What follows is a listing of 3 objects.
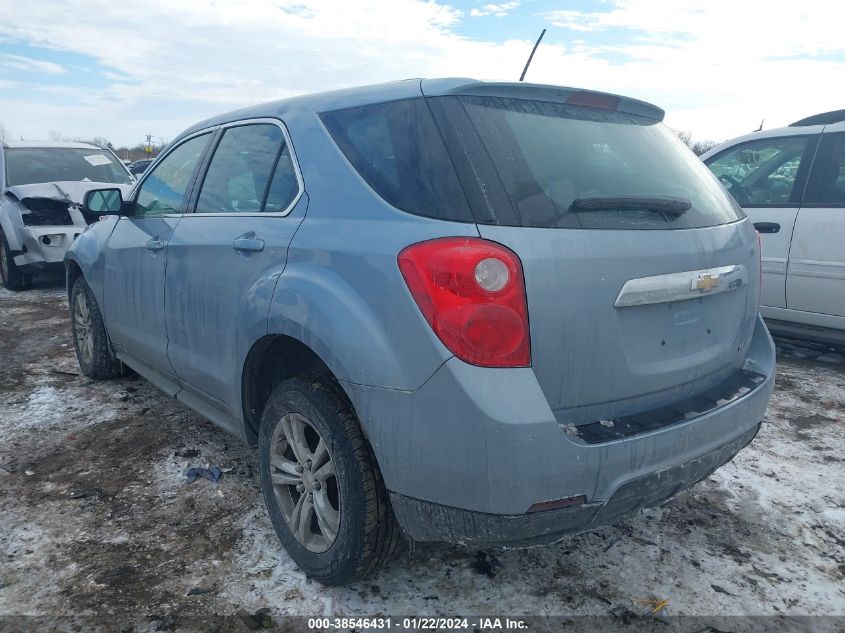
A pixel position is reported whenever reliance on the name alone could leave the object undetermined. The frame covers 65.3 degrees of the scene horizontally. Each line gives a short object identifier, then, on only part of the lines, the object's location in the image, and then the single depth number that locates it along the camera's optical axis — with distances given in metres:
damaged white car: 7.74
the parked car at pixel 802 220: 4.64
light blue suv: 1.82
